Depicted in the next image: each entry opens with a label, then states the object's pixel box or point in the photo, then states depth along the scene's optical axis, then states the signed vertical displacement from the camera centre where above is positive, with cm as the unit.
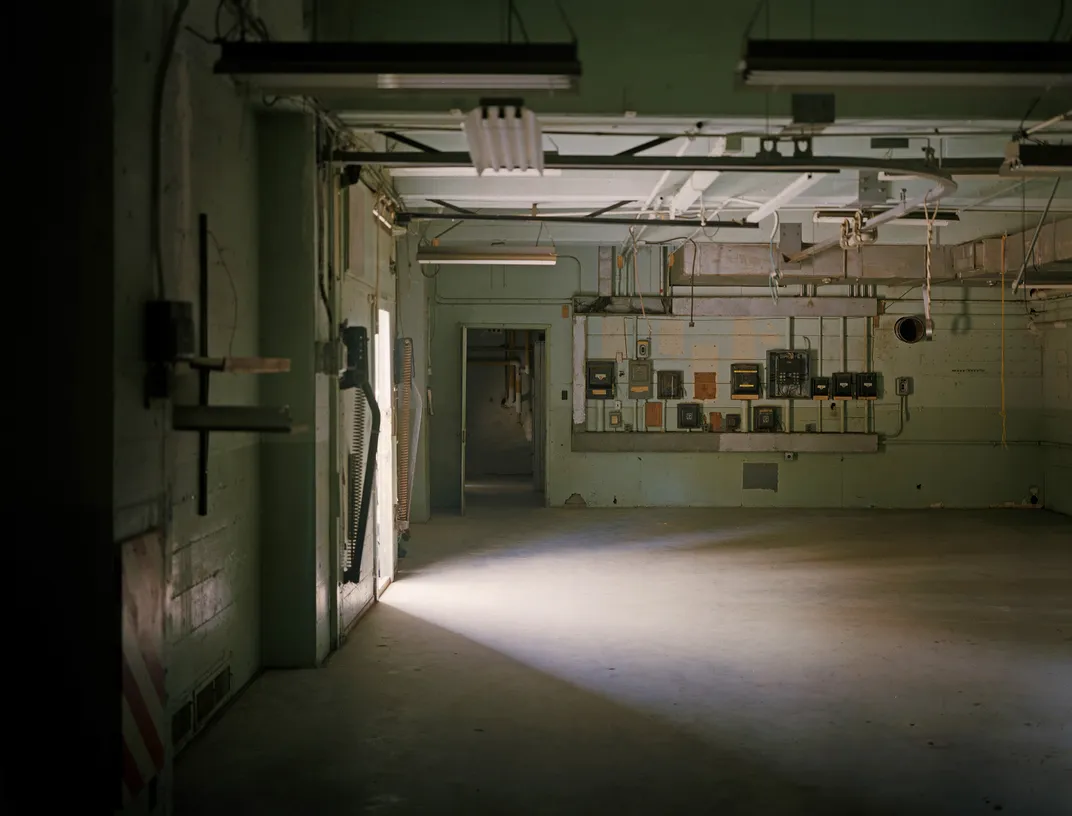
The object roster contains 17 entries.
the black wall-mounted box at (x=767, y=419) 1007 -21
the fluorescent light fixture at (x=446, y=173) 622 +167
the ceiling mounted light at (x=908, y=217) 690 +150
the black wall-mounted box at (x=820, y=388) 1004 +15
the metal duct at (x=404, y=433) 745 -28
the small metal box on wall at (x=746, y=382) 1005 +21
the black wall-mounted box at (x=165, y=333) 260 +20
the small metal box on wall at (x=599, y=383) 1006 +24
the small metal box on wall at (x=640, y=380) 1009 +24
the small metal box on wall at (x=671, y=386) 1009 +17
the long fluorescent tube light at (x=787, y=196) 615 +152
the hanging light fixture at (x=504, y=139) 303 +99
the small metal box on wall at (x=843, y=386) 1005 +17
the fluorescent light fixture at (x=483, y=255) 805 +133
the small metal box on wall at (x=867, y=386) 1005 +17
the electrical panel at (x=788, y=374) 1002 +30
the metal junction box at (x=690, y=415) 1009 -16
